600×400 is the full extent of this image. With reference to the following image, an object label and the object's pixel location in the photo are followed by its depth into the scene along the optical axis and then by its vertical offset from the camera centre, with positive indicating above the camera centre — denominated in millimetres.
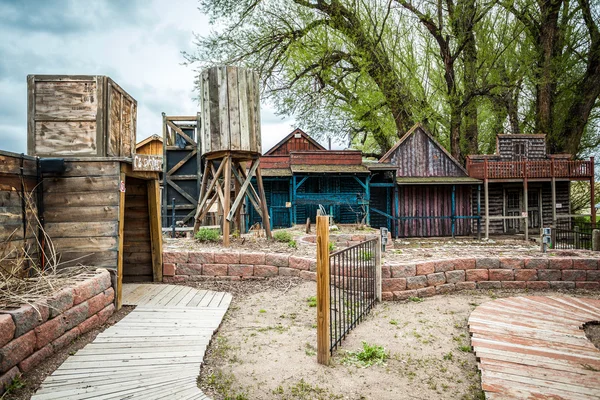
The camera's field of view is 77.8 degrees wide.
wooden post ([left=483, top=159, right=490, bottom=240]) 17378 -138
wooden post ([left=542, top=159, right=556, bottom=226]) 17516 +321
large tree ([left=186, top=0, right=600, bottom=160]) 17562 +7099
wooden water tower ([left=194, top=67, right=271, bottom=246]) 9375 +2149
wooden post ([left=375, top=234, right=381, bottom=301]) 6762 -1402
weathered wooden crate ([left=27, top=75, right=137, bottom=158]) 5625 +1380
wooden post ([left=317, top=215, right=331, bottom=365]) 4008 -998
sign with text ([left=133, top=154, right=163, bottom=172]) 5688 +674
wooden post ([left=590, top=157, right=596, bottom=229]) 17547 +3
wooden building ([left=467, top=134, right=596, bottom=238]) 17812 +802
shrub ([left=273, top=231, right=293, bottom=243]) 9992 -973
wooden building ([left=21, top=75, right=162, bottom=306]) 5312 +589
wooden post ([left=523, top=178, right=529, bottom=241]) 16481 -296
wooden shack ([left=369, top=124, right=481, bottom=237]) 18641 +381
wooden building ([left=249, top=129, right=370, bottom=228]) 17000 +743
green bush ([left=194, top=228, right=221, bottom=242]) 9531 -837
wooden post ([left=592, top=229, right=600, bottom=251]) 9682 -1163
